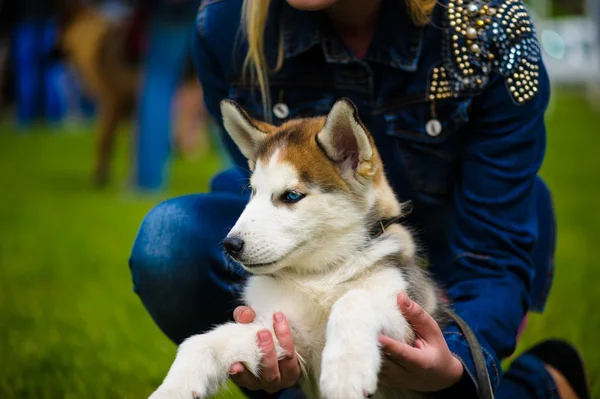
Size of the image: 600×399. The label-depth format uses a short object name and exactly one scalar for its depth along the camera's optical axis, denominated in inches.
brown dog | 126.8
